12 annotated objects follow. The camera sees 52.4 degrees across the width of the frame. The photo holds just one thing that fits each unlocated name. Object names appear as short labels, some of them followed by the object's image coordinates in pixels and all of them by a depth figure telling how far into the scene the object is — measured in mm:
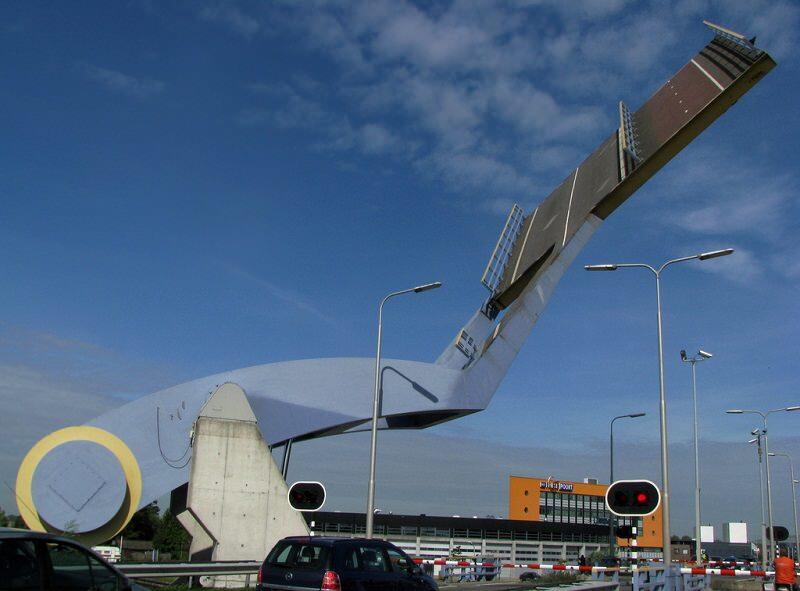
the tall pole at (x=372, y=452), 24433
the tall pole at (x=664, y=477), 19250
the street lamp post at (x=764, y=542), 43081
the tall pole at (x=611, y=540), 38000
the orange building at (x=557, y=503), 100000
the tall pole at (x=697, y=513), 35219
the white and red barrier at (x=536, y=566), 22328
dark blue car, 11930
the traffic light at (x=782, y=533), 29844
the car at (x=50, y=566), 7289
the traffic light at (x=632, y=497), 16453
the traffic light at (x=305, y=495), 20734
